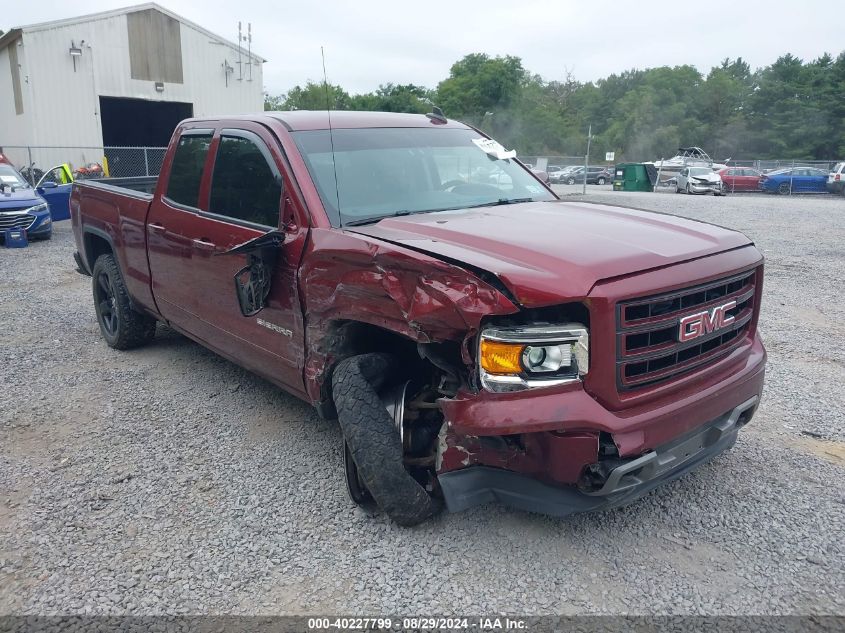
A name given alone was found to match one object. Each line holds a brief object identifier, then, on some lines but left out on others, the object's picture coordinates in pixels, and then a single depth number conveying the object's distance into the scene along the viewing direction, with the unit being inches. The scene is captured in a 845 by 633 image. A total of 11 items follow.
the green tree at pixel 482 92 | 2481.5
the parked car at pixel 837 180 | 1191.4
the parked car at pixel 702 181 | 1206.3
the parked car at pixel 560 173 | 1715.2
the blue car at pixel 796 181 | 1273.6
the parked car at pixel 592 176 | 1731.1
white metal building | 909.2
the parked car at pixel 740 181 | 1318.9
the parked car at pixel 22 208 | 511.2
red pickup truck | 106.4
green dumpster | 1233.4
